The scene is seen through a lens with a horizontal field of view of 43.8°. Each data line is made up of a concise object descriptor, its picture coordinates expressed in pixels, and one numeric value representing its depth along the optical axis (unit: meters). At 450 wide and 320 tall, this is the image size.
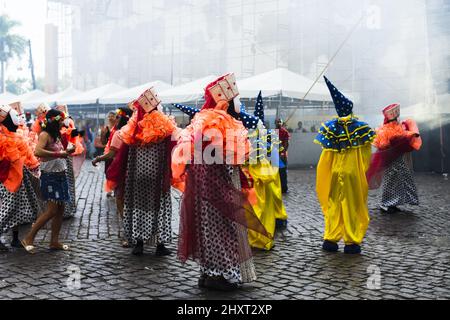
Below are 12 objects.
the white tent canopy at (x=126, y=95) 21.95
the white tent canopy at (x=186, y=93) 18.94
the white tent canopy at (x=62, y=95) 26.94
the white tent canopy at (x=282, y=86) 17.36
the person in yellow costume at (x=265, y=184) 6.38
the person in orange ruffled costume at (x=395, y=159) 9.23
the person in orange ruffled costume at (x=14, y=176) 6.32
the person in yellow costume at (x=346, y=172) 6.40
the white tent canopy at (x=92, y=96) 24.12
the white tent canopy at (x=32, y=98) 26.72
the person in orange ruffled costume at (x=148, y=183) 6.11
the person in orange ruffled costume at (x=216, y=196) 4.64
